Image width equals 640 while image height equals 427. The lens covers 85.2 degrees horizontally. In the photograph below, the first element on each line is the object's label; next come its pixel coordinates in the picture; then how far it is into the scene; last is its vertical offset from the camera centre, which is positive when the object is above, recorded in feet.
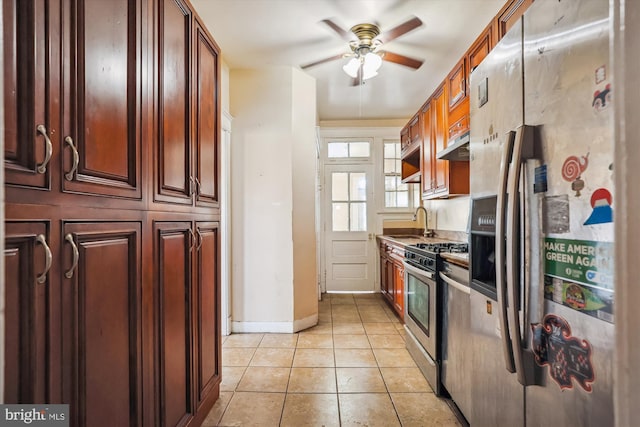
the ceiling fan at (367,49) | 8.23 +4.37
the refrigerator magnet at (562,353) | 2.70 -1.16
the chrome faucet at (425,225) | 15.62 -0.35
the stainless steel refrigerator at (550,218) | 2.55 -0.01
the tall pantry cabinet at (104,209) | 2.68 +0.11
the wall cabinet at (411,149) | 13.02 +2.74
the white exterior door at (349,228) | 17.56 -0.50
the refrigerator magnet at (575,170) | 2.71 +0.38
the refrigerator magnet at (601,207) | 2.45 +0.06
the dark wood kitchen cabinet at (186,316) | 4.83 -1.59
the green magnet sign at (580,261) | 2.47 -0.35
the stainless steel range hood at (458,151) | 7.56 +1.66
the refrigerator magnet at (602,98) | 2.45 +0.85
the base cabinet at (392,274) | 12.20 -2.21
